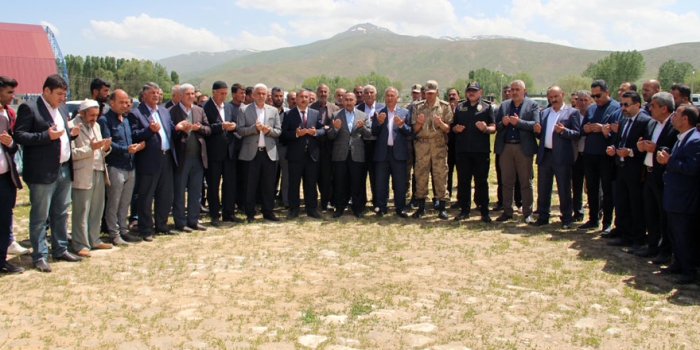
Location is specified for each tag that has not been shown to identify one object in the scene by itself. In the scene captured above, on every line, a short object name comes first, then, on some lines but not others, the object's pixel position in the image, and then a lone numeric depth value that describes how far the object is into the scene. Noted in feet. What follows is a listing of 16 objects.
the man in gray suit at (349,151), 31.09
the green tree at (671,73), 318.45
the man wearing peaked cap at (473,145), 29.84
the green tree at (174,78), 372.79
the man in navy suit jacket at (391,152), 30.81
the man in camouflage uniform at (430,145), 30.60
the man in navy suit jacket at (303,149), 30.96
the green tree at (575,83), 355.56
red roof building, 114.01
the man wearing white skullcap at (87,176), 21.76
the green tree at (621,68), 321.93
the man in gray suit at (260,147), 29.40
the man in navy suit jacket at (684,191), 19.16
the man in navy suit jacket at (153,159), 25.00
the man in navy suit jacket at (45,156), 19.75
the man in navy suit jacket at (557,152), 28.12
